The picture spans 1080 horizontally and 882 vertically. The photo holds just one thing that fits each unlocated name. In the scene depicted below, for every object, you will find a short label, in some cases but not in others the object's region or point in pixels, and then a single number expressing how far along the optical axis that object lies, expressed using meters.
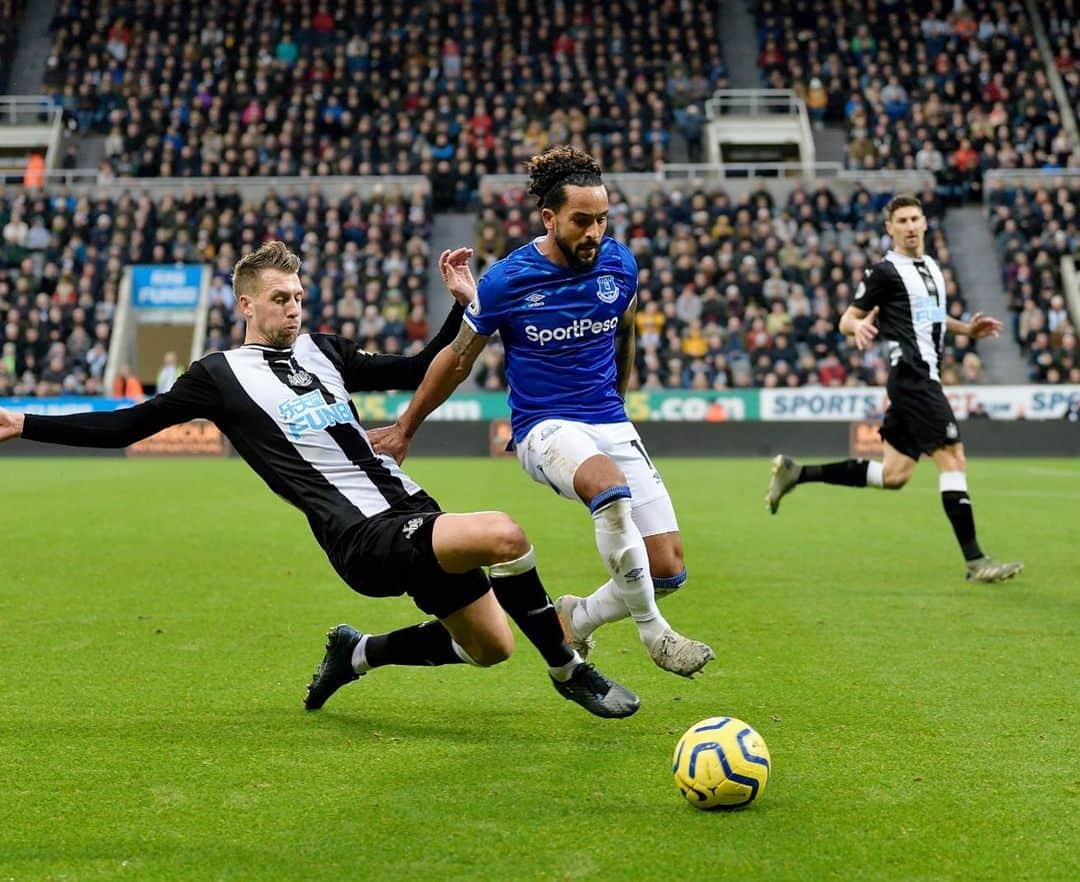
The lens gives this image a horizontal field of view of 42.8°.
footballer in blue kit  5.81
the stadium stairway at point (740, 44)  36.31
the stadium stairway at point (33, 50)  37.31
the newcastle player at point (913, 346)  9.23
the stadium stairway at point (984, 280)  28.06
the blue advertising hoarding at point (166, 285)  29.77
